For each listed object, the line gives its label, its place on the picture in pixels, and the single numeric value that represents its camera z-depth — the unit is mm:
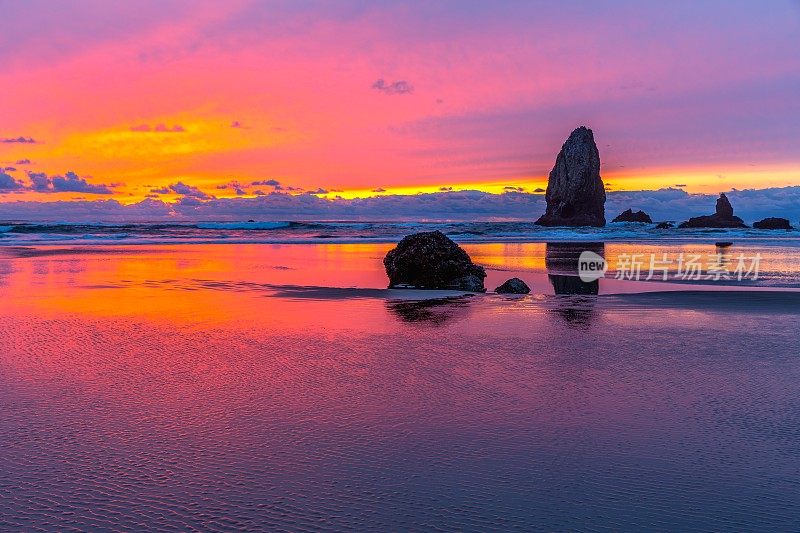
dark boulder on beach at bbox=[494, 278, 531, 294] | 11648
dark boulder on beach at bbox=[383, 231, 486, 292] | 12680
